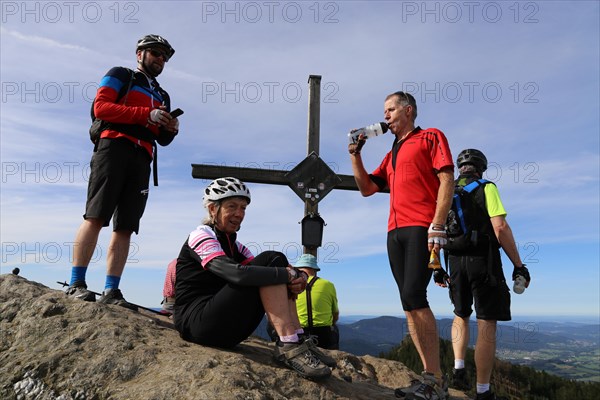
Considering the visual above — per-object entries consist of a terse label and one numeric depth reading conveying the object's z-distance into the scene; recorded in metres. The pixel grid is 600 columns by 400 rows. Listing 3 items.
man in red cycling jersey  3.92
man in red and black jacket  4.64
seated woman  3.58
